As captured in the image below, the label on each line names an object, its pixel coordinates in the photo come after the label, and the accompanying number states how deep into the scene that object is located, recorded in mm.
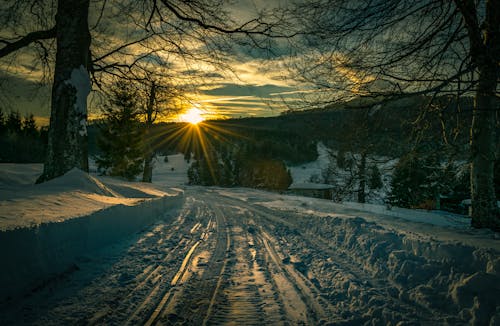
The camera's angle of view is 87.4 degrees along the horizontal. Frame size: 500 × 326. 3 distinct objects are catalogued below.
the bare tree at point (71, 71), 6094
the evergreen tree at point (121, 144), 27031
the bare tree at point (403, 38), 4270
